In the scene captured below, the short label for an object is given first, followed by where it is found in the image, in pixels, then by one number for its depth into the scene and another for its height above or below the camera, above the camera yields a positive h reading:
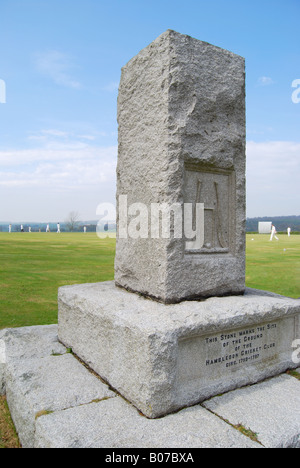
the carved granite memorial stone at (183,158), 2.56 +0.56
